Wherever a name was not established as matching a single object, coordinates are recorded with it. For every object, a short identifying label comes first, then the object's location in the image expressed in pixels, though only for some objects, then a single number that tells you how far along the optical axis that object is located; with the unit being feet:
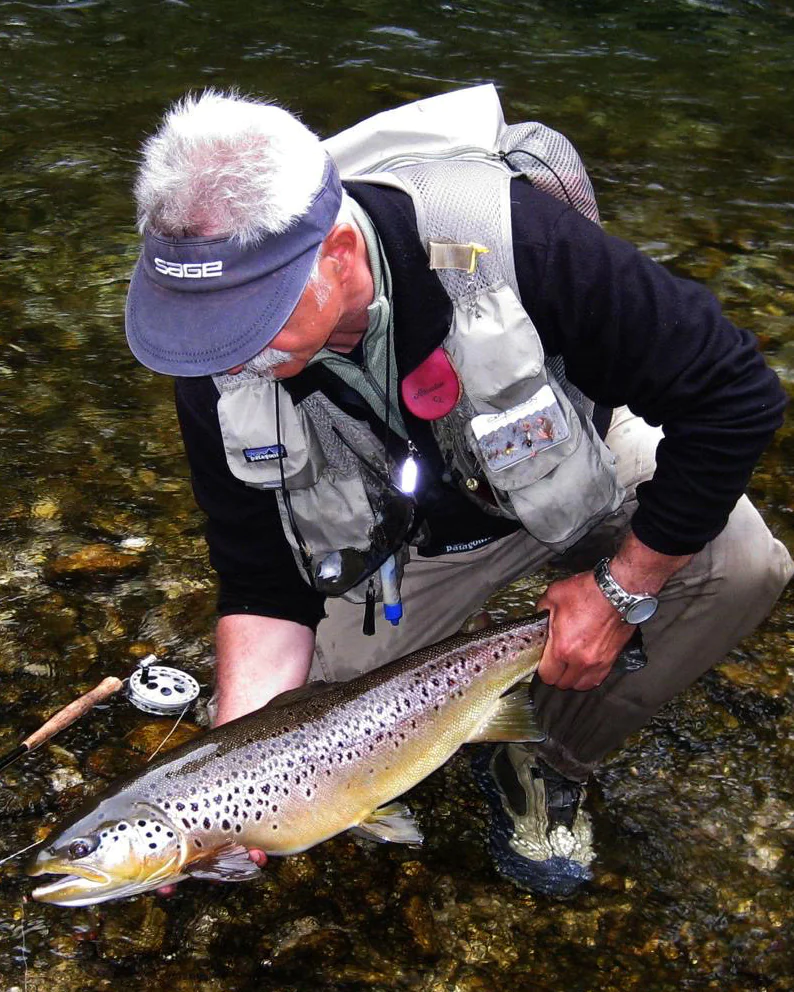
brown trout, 8.45
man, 7.84
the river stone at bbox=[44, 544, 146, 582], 13.43
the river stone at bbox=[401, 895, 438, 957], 9.61
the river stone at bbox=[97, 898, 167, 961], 9.41
